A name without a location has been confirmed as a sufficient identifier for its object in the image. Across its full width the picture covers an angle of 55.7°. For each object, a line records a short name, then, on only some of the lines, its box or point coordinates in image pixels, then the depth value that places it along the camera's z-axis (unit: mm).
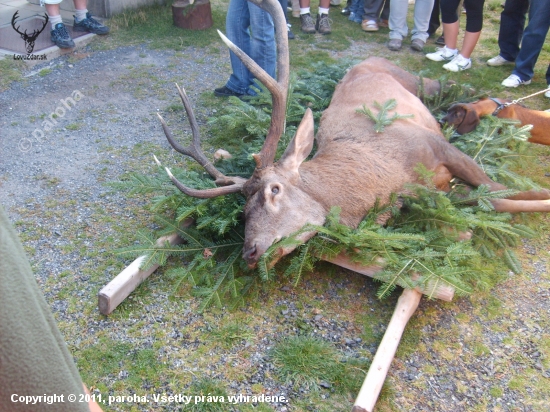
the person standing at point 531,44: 6574
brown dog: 4957
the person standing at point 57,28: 7461
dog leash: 5035
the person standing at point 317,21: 8914
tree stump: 8492
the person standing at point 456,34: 7242
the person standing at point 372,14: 9086
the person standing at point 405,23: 8289
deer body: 3631
